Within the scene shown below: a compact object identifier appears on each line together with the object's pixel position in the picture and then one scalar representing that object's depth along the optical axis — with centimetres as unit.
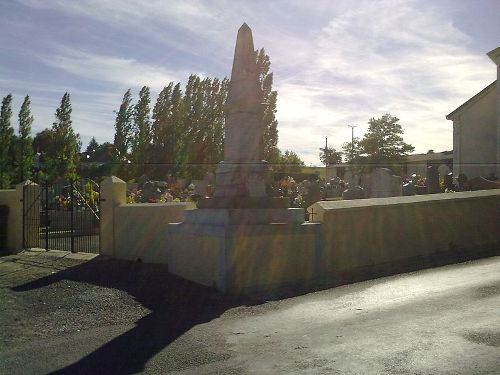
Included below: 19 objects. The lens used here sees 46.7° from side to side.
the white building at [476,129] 3044
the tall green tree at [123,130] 4409
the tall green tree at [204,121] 4699
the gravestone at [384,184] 2175
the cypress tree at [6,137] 3503
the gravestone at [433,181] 2380
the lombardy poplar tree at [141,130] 4388
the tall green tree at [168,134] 4325
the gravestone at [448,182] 2413
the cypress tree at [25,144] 3553
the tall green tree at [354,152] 6544
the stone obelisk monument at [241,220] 966
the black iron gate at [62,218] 1568
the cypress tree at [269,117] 4447
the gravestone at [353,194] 2042
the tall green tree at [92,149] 6525
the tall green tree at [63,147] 3853
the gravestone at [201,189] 2392
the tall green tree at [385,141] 6372
